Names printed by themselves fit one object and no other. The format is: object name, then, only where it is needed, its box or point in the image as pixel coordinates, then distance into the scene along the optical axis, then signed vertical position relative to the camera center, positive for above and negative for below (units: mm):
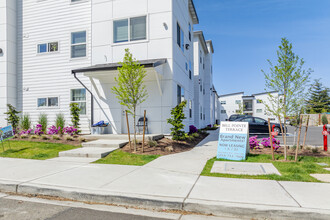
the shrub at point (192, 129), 14583 -1094
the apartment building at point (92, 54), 11375 +3531
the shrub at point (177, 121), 9891 -372
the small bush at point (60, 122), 13148 -583
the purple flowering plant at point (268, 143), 8634 -1263
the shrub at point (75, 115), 12773 -124
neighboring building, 60250 +2217
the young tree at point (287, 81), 7043 +1026
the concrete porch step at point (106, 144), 8923 -1283
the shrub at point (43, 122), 13597 -571
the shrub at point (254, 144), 9211 -1305
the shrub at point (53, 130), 12656 -994
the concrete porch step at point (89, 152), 7780 -1448
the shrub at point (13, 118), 13461 -312
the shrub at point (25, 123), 14102 -649
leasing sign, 7539 -994
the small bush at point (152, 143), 9094 -1252
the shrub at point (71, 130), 12094 -956
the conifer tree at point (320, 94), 65562 +5890
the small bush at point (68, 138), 10587 -1208
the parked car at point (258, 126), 17719 -1060
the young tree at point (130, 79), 8289 +1284
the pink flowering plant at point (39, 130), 12578 -989
